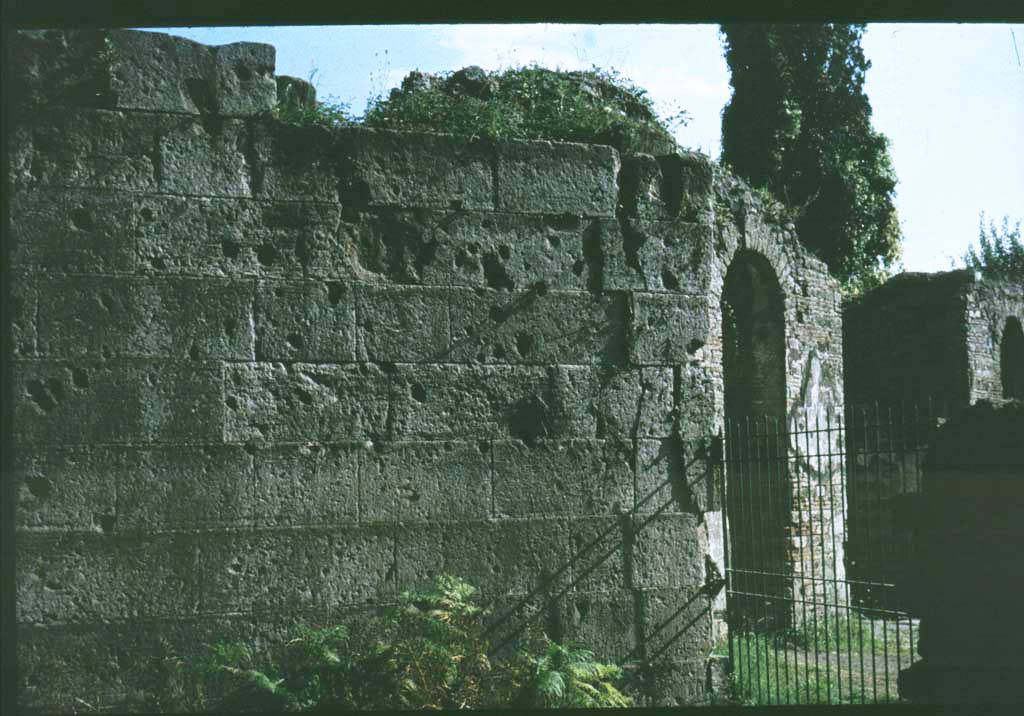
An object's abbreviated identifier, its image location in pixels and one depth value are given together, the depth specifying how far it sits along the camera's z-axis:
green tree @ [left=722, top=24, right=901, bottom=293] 22.61
